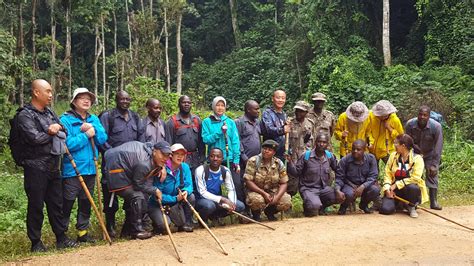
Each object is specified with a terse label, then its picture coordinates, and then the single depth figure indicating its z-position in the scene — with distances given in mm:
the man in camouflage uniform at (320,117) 7711
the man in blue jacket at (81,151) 5910
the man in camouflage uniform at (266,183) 6900
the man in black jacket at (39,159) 5488
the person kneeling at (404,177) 7207
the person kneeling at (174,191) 6383
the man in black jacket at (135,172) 6043
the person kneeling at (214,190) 6727
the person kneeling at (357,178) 7309
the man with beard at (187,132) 7191
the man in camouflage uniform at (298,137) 7605
